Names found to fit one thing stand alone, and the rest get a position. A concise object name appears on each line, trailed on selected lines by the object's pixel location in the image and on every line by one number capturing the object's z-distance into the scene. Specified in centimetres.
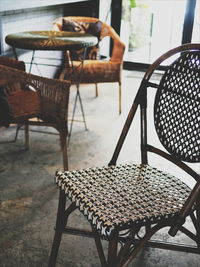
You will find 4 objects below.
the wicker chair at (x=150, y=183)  122
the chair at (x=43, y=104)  217
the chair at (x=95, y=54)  340
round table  254
